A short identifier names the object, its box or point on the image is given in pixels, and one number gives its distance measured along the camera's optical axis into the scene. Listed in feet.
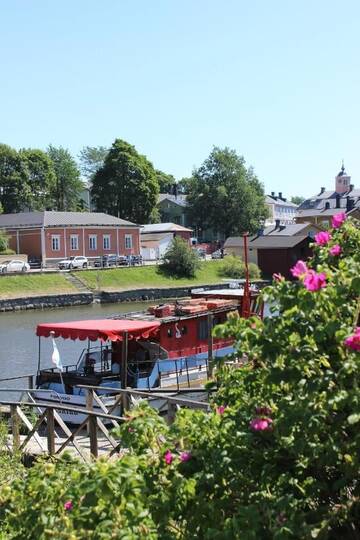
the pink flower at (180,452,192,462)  14.70
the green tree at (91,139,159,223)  304.50
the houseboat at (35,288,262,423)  59.11
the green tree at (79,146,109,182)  451.12
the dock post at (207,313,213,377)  62.85
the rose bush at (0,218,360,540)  12.96
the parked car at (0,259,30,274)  199.82
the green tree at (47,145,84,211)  360.69
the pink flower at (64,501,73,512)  13.67
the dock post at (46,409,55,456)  37.91
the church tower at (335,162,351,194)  474.08
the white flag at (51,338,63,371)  59.41
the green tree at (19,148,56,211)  312.71
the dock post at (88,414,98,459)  36.60
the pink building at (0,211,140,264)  226.38
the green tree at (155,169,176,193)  445.78
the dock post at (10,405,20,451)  39.22
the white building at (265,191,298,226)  481.05
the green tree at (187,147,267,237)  318.86
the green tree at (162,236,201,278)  230.89
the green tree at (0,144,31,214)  302.66
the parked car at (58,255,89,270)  216.95
